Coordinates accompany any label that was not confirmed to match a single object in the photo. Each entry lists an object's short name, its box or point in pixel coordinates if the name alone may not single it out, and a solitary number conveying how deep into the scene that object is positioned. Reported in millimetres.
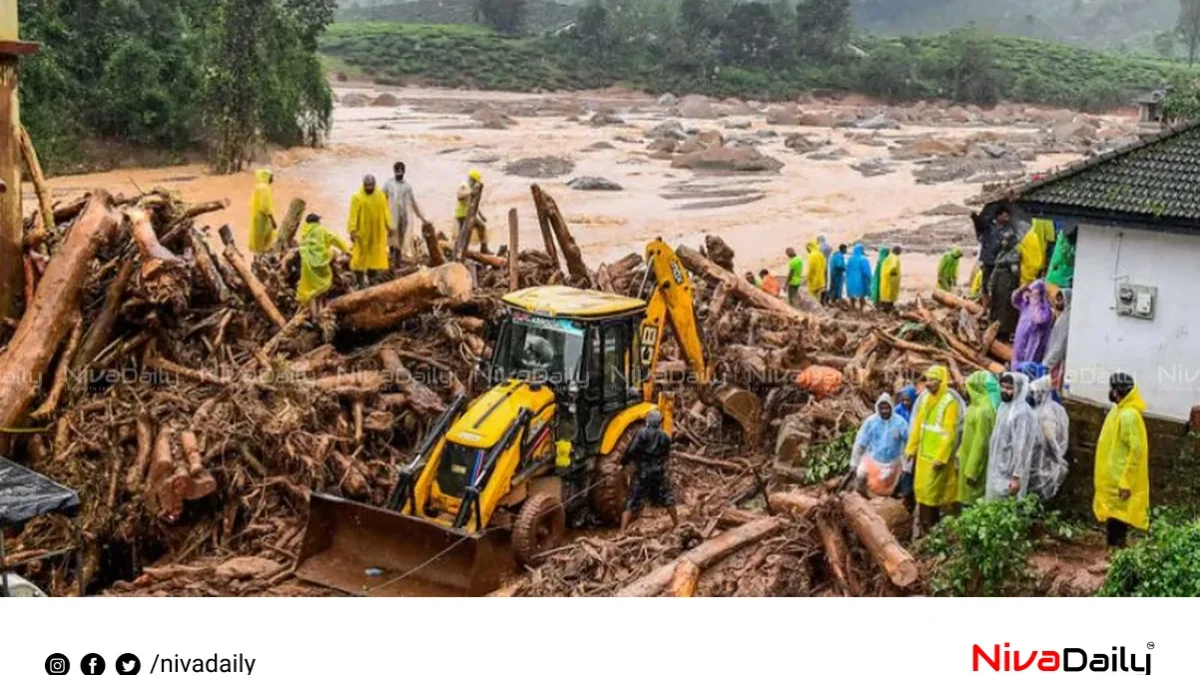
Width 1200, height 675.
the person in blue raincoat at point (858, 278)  21344
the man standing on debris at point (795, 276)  21538
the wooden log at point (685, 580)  9633
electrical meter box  11172
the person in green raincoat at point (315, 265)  14430
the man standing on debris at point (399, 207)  16500
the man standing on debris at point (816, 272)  21911
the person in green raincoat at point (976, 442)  10086
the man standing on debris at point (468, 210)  17434
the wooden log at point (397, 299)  14422
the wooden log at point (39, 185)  15180
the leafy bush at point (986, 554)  9031
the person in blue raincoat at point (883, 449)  10922
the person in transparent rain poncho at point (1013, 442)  9812
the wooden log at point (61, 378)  12812
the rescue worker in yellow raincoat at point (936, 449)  10281
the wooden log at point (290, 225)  17014
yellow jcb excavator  10766
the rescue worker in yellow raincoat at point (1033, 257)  15719
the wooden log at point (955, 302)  17597
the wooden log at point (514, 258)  16406
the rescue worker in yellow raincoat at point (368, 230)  15227
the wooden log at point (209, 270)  14156
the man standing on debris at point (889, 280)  20672
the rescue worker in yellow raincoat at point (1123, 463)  9383
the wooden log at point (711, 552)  9781
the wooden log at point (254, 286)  14422
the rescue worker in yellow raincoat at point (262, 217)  16547
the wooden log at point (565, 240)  16609
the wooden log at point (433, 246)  16438
